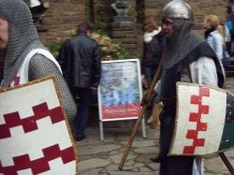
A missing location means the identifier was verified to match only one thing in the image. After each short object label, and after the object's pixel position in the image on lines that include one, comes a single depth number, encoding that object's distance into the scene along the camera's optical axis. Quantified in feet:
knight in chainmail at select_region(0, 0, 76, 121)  8.45
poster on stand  23.16
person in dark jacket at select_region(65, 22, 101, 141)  22.53
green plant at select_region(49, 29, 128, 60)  25.77
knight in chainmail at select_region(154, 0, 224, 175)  12.51
